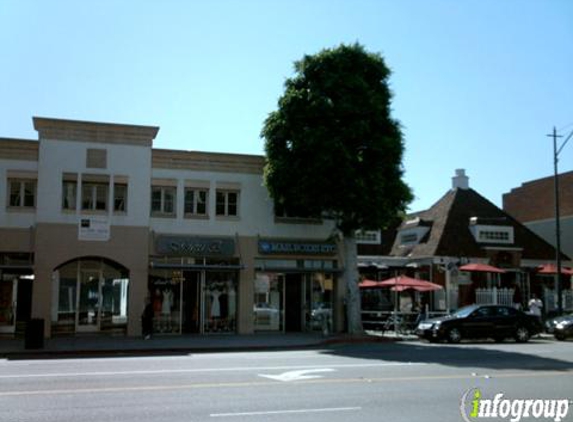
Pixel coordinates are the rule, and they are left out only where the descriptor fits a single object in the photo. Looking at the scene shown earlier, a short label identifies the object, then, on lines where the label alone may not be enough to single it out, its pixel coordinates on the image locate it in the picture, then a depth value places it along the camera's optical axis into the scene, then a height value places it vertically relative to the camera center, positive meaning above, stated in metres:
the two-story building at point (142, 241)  26.86 +1.80
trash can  21.97 -1.58
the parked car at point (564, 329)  28.22 -1.67
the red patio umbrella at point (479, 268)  32.69 +0.94
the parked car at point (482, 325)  26.00 -1.44
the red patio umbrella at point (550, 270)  34.81 +0.99
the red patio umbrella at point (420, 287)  30.64 -0.01
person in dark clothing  25.95 -1.37
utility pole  30.36 +2.70
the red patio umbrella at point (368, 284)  32.53 +0.13
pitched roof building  35.47 +2.09
